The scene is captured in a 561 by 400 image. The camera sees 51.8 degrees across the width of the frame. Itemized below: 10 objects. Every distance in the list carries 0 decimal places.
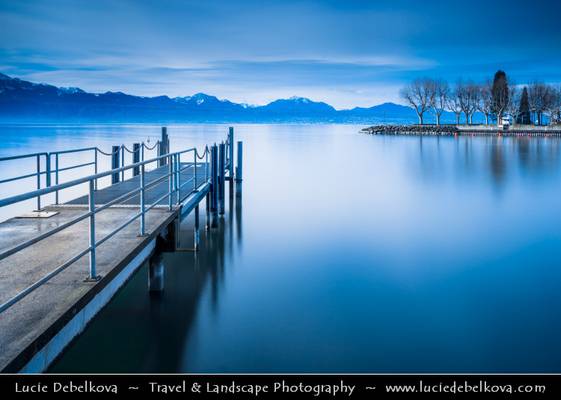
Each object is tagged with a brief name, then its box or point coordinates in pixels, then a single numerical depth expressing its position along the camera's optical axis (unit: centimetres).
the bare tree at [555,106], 8238
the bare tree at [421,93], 8762
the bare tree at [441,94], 8762
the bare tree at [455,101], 8792
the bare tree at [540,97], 8262
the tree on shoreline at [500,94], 7794
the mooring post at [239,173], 1863
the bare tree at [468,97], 8425
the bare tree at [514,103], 8088
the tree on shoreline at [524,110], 8444
